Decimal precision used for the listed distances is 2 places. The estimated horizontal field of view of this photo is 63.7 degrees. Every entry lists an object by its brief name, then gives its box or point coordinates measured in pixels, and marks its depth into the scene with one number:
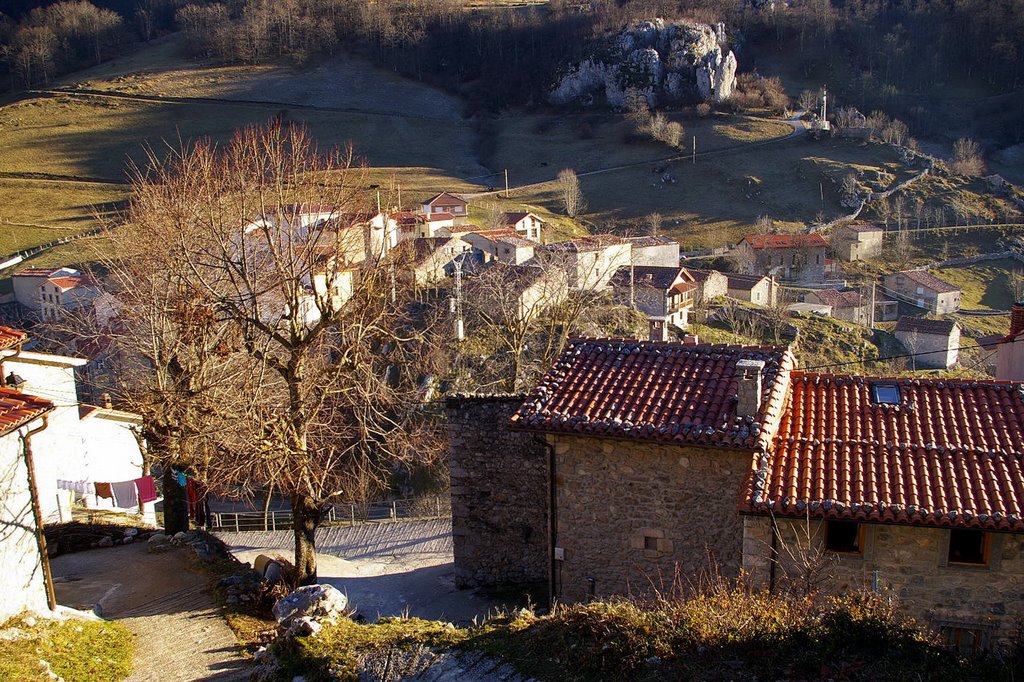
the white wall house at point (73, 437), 19.59
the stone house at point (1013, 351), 15.43
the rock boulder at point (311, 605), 9.86
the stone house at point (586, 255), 43.62
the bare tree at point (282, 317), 12.11
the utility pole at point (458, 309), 36.88
